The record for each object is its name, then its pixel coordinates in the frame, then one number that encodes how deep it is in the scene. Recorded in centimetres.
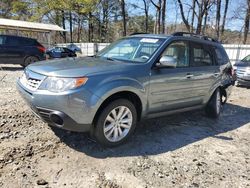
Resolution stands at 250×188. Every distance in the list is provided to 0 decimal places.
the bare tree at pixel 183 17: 1790
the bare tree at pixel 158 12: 1748
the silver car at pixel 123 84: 251
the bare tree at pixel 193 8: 1972
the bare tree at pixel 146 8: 2680
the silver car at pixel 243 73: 795
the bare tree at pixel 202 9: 1777
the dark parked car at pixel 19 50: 892
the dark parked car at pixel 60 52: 1684
